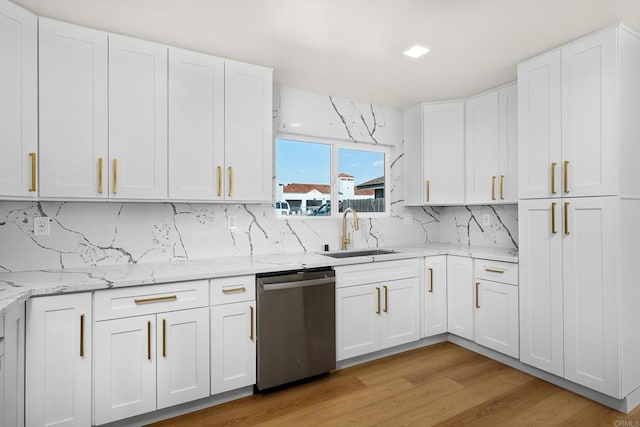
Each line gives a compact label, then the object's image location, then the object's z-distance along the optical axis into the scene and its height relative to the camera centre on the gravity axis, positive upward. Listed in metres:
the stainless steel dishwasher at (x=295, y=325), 2.35 -0.81
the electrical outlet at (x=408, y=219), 3.89 -0.06
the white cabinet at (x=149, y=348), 1.91 -0.80
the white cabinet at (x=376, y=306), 2.74 -0.80
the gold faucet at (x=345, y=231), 3.35 -0.18
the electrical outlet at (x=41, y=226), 2.27 -0.08
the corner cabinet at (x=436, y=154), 3.46 +0.63
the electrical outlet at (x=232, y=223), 2.89 -0.08
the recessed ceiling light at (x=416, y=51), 2.41 +1.19
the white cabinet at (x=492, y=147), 3.01 +0.63
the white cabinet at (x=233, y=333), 2.21 -0.80
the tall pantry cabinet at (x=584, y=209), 2.14 +0.03
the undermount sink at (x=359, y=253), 3.22 -0.39
